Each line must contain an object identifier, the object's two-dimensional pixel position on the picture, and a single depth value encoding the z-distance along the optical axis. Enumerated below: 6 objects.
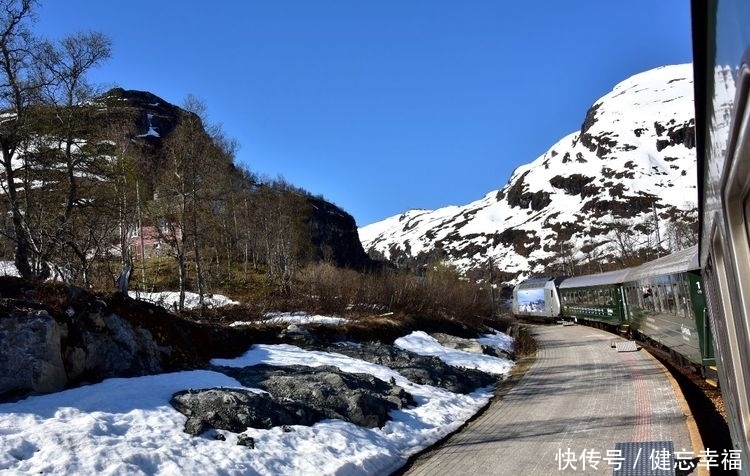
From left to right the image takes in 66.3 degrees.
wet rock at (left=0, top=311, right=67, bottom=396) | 8.55
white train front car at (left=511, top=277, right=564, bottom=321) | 46.84
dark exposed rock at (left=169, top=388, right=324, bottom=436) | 8.84
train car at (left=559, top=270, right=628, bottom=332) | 28.66
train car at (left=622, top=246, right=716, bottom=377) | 12.39
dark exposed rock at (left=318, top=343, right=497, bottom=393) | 15.32
